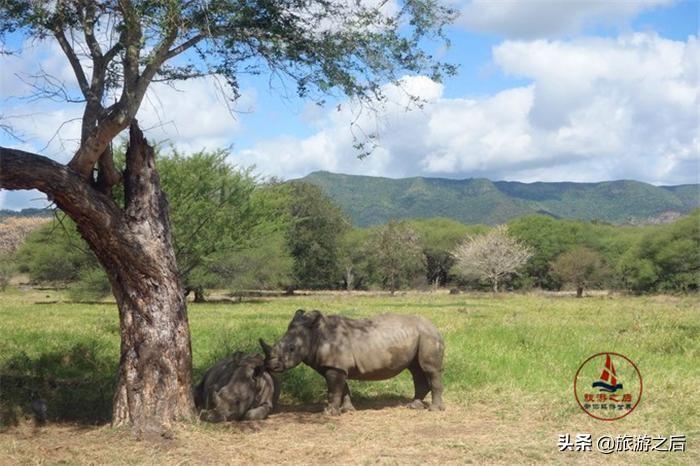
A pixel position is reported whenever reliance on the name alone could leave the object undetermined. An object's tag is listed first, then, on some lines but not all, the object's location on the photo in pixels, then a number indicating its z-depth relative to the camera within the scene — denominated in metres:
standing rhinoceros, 10.66
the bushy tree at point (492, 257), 73.69
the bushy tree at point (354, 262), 73.81
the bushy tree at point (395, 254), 71.56
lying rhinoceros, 10.34
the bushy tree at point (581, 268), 77.62
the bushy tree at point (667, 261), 69.94
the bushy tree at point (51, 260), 49.46
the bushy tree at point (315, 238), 71.38
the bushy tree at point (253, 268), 50.12
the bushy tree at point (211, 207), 36.19
